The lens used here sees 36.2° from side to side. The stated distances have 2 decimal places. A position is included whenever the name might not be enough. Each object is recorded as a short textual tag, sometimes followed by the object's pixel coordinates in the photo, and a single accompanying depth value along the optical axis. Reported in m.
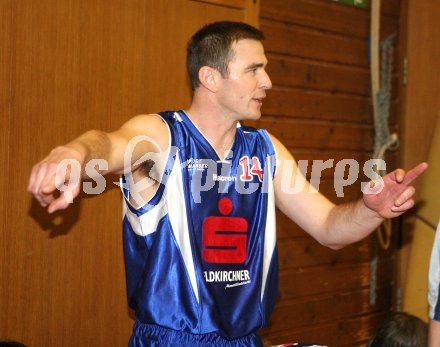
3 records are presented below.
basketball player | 2.37
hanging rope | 5.07
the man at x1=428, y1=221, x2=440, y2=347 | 2.36
